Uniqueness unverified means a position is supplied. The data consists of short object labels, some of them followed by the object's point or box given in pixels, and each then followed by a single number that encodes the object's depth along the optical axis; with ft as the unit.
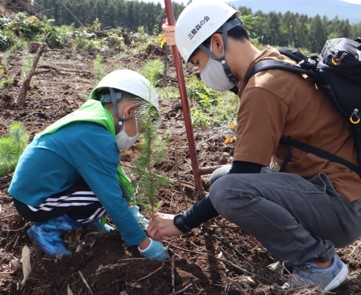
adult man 6.61
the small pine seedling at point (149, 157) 7.43
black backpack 6.54
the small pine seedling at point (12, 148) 10.30
